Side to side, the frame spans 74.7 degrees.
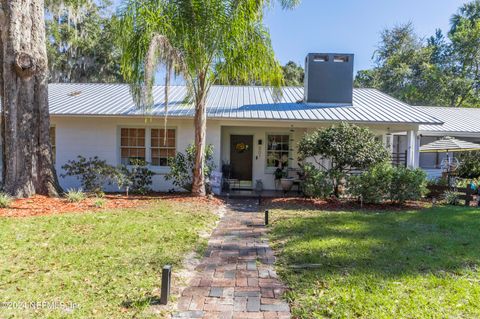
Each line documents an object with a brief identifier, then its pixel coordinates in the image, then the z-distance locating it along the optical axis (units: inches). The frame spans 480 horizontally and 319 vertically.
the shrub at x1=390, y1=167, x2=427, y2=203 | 343.0
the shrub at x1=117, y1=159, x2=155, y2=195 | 402.0
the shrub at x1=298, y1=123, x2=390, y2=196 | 348.5
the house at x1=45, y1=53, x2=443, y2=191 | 421.1
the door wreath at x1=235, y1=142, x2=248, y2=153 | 497.0
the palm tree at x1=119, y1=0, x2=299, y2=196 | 315.6
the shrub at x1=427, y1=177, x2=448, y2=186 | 410.6
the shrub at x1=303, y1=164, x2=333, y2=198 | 360.8
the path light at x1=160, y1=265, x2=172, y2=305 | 124.0
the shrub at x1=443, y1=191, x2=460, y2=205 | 379.2
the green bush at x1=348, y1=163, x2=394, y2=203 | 341.7
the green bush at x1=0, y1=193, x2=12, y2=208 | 285.3
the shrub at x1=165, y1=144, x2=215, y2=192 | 392.8
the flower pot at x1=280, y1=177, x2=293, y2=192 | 426.6
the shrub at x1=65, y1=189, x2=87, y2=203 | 320.8
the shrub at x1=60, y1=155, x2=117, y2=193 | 382.9
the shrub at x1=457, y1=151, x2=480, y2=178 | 531.7
